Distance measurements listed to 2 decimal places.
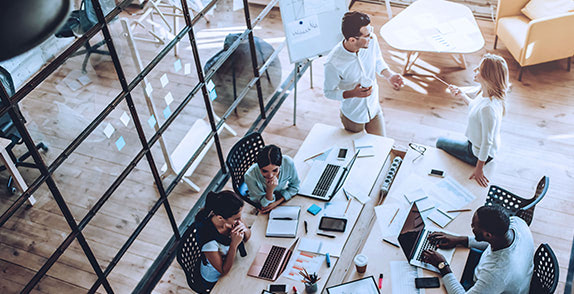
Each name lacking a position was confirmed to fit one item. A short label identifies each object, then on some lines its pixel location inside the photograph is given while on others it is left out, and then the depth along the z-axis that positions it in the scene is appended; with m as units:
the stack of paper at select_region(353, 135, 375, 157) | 4.14
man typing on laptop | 2.95
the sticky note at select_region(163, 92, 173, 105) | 4.22
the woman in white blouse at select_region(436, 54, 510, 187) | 3.72
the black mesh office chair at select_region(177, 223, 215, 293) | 3.27
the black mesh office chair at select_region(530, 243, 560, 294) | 2.89
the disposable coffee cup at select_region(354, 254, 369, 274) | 3.24
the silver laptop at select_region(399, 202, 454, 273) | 3.31
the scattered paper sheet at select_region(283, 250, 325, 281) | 3.31
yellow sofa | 5.43
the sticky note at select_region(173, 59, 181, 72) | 4.17
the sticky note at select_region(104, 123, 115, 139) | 3.55
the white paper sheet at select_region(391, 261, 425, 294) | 3.17
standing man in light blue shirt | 4.04
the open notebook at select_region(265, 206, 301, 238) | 3.55
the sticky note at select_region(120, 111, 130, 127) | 3.67
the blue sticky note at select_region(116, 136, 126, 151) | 3.74
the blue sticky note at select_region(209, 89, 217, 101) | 4.63
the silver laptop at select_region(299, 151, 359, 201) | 3.81
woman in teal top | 3.71
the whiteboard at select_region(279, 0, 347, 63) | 4.84
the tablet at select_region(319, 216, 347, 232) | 3.55
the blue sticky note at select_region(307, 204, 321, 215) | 3.68
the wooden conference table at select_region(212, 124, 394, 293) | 3.27
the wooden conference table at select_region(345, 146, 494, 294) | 3.30
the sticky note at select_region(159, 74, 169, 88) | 4.14
